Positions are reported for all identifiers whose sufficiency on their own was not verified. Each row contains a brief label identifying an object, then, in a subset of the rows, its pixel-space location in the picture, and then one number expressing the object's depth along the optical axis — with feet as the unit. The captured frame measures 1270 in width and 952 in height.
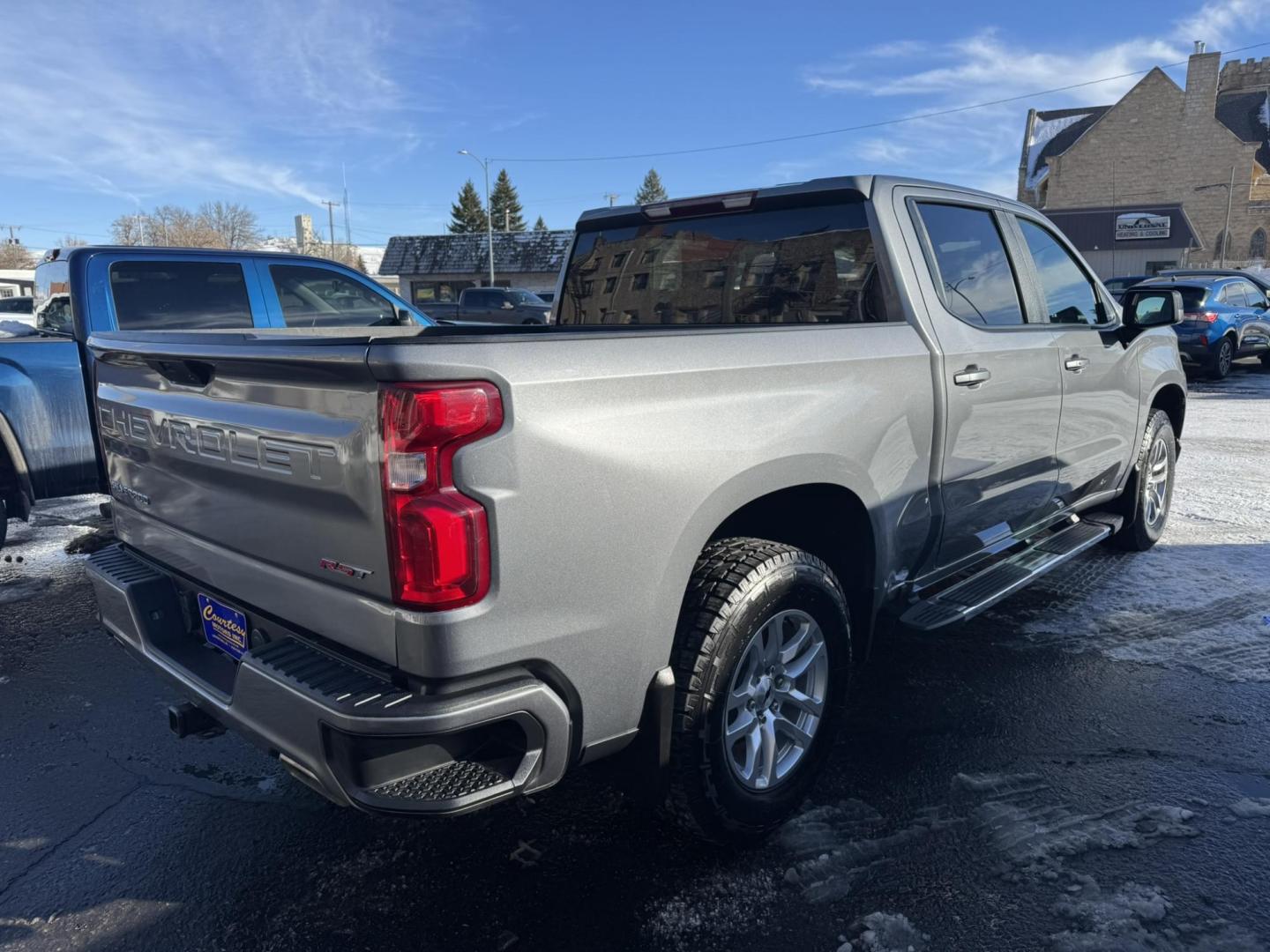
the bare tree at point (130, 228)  247.09
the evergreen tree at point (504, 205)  278.05
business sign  149.69
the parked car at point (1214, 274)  51.96
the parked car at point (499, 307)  84.28
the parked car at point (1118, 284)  74.33
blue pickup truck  17.51
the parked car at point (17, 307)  69.91
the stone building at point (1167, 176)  153.48
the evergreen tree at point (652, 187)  338.34
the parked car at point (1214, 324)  47.55
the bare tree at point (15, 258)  319.21
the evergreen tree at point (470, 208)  271.28
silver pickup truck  6.17
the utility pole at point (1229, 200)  155.33
